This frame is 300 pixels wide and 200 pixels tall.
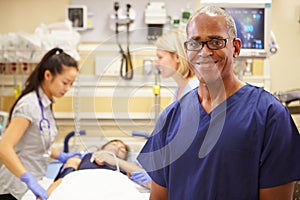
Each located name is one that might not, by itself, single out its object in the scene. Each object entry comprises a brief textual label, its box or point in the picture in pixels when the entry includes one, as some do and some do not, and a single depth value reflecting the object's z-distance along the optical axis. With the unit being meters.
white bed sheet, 1.93
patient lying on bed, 2.18
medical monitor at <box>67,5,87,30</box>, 3.60
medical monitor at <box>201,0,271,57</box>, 2.48
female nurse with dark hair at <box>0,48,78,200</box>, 2.28
